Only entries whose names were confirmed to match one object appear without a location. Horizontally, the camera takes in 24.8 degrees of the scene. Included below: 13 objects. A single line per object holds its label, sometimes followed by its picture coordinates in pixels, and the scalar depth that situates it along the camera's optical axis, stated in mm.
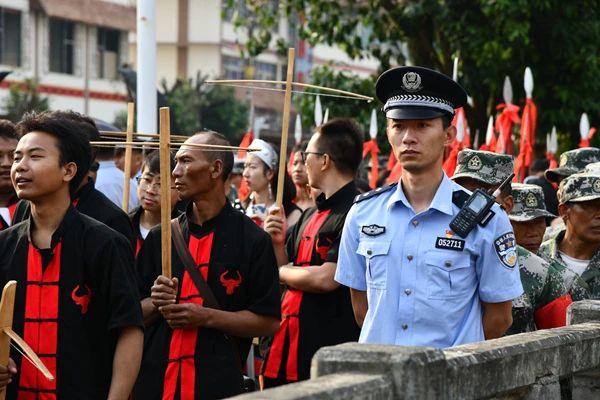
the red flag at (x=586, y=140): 12907
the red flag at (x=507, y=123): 12852
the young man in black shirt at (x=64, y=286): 5109
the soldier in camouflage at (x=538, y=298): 6398
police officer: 5105
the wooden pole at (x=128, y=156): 7032
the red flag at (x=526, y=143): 12594
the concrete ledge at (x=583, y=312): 6070
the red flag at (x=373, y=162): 12617
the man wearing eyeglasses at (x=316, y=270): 7289
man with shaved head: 6141
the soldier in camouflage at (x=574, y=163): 9195
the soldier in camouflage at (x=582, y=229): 7152
